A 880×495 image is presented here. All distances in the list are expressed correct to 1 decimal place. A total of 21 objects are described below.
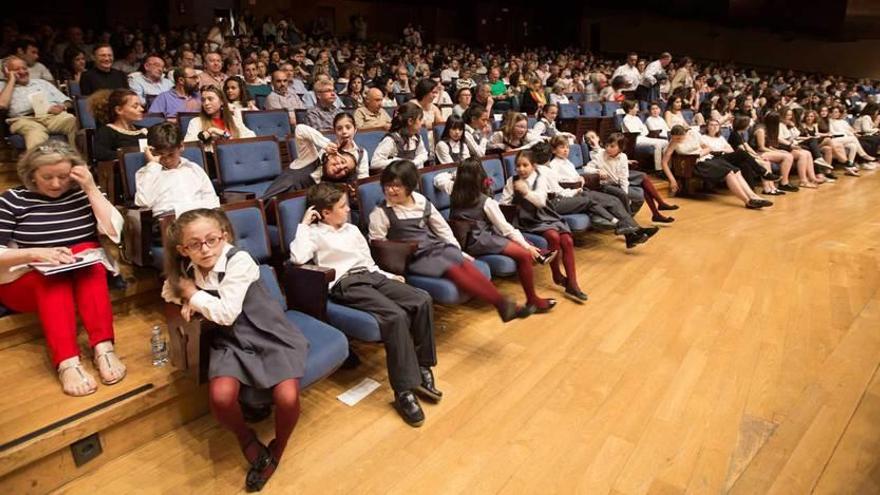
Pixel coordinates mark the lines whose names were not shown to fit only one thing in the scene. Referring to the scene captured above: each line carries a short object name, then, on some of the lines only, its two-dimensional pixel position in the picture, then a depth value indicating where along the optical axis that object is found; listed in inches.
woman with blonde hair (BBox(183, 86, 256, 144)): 91.6
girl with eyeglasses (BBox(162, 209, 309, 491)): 45.1
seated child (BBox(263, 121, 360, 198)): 79.7
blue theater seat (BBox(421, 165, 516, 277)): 75.1
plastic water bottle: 54.5
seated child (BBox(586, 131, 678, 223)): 110.3
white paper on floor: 58.4
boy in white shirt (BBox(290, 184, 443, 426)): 55.2
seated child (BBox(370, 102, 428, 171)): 91.7
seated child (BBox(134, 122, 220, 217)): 65.2
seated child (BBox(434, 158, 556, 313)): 75.9
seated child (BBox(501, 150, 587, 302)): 85.7
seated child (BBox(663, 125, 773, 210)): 145.3
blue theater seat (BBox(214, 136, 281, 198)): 83.0
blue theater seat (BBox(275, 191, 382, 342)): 54.9
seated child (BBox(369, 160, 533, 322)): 65.3
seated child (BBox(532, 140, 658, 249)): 96.1
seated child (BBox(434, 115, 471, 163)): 99.6
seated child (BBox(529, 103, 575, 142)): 132.6
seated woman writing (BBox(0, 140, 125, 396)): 49.4
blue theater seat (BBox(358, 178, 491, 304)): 64.4
